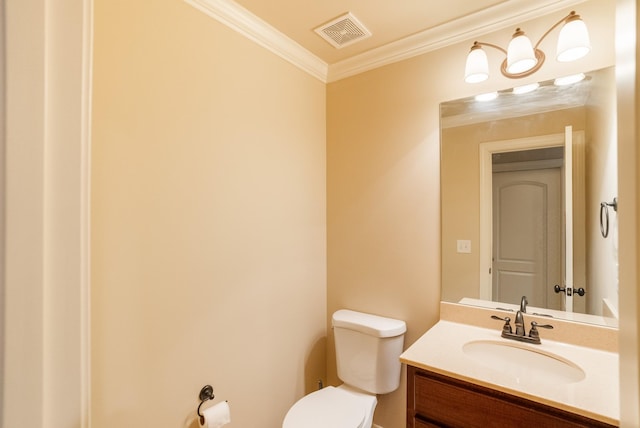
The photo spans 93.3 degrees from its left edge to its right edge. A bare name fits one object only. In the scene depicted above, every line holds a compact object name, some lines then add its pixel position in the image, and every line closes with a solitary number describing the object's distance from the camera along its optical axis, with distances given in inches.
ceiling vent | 62.8
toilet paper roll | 50.4
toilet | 60.7
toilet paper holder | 53.4
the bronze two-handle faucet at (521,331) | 54.0
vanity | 38.2
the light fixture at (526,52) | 49.0
